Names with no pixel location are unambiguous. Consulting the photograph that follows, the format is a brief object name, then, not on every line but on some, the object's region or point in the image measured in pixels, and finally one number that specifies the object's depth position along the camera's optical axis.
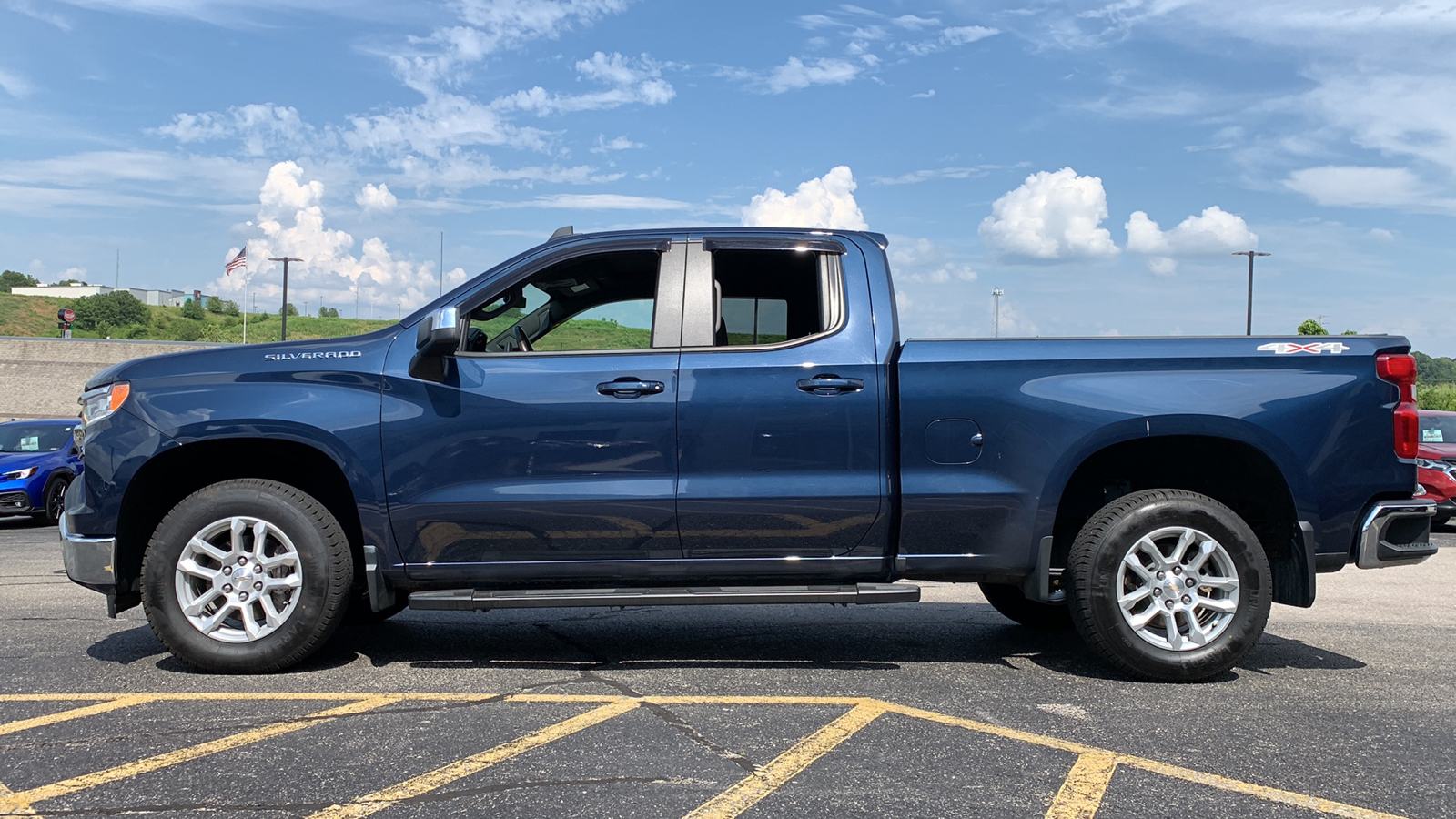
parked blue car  13.76
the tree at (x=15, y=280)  170.38
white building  150.62
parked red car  12.81
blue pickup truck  4.96
